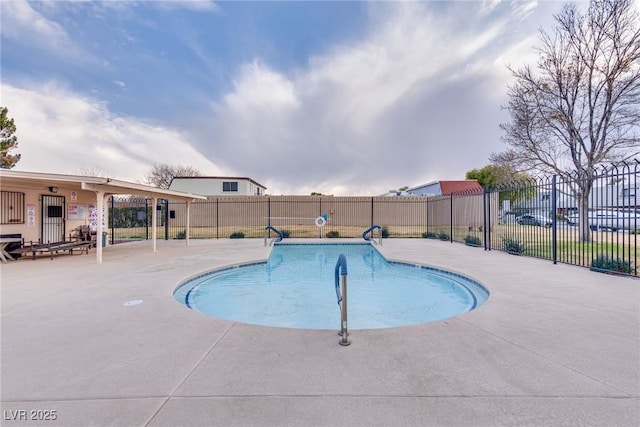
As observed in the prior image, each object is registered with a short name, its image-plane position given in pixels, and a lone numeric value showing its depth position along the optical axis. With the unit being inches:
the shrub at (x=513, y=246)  324.5
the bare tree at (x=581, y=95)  418.3
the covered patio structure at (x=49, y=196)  268.2
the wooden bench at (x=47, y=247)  306.0
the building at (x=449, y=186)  1053.2
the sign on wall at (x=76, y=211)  389.1
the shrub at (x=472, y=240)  402.9
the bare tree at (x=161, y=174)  1211.3
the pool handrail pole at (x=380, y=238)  438.3
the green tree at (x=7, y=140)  581.3
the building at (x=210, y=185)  1006.4
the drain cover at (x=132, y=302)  152.4
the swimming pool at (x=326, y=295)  174.7
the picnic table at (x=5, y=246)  299.7
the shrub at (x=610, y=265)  215.5
